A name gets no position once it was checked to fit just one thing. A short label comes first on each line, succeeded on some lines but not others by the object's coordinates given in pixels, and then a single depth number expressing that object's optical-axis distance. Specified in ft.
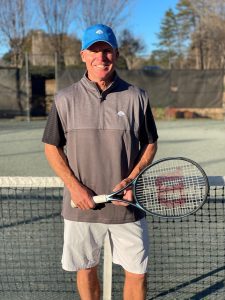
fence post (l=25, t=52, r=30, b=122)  48.43
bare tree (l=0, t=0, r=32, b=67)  70.49
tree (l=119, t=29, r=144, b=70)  79.00
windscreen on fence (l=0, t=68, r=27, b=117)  50.14
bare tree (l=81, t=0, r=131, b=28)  70.62
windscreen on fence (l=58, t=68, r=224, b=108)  49.80
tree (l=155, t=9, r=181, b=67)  144.31
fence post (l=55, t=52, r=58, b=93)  47.68
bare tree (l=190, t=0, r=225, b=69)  71.77
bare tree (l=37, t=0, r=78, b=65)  71.26
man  7.43
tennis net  9.78
